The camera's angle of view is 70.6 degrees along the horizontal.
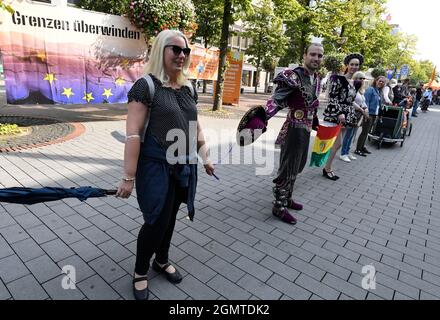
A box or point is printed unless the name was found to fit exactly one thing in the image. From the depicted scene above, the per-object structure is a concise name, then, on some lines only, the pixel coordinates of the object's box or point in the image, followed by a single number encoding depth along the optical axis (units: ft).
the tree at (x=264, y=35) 85.56
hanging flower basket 26.11
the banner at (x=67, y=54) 22.31
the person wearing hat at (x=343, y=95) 17.43
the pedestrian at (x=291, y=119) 11.39
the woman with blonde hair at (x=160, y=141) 6.94
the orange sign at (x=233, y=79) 48.93
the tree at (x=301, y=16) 41.04
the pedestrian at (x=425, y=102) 78.33
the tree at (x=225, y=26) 36.51
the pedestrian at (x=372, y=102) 25.36
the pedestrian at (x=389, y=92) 28.84
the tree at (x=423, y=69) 195.11
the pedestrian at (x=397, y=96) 37.82
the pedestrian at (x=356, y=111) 19.67
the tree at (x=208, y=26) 61.05
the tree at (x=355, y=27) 56.59
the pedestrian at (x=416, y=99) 64.90
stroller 28.89
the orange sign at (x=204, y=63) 37.65
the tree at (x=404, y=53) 131.62
